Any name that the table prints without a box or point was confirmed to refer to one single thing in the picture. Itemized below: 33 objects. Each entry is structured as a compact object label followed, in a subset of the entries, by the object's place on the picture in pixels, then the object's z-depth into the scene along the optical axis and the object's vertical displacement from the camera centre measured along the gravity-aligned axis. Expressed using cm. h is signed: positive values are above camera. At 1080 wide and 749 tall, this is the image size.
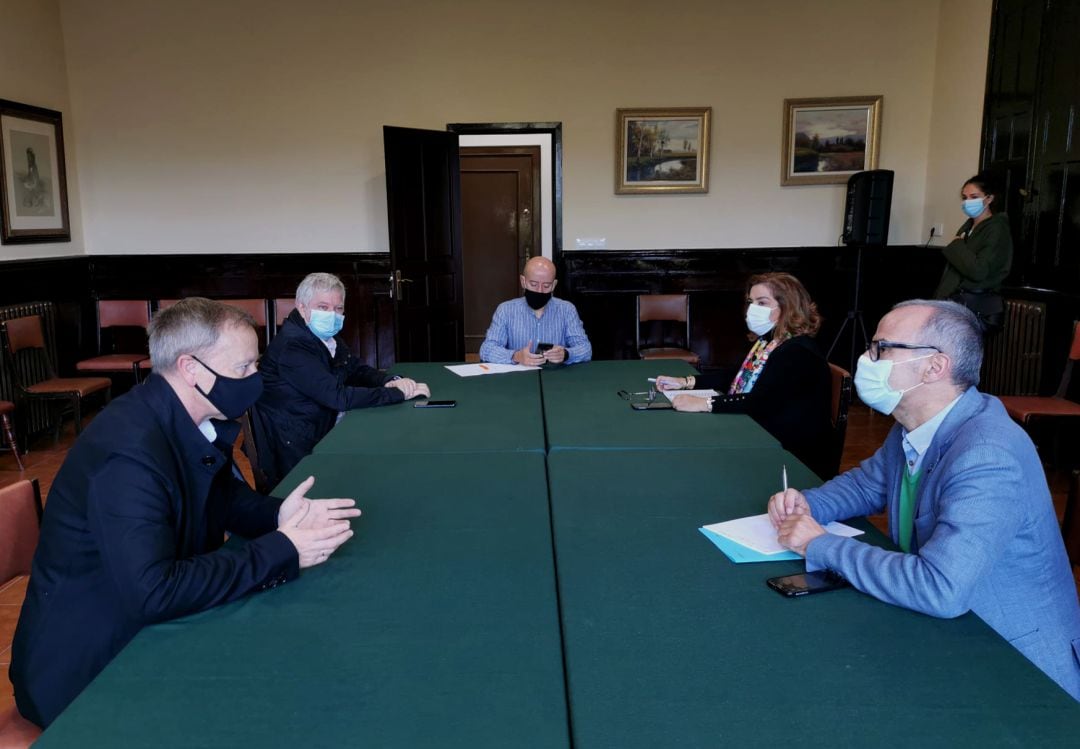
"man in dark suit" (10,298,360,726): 153 -56
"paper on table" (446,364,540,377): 409 -62
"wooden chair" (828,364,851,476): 337 -65
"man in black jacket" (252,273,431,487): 332 -58
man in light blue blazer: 152 -53
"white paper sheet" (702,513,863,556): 182 -66
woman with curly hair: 326 -54
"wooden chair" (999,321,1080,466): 444 -88
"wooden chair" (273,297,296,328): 681 -51
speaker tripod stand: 693 -65
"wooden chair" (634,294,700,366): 659 -52
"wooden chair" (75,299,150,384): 612 -59
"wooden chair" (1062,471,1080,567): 186 -64
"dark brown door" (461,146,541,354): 905 +28
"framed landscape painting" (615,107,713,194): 694 +82
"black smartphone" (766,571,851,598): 160 -66
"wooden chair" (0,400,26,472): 491 -105
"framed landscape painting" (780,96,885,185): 689 +91
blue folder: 177 -67
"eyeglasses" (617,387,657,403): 344 -63
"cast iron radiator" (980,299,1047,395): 527 -70
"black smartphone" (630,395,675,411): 327 -63
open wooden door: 634 +4
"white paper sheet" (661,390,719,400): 346 -63
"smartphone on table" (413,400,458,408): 334 -64
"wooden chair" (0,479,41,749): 181 -63
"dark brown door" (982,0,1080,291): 501 +75
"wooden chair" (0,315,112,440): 537 -88
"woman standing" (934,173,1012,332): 517 -5
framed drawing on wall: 592 +55
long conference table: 119 -69
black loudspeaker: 645 +32
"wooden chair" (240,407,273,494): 324 -82
